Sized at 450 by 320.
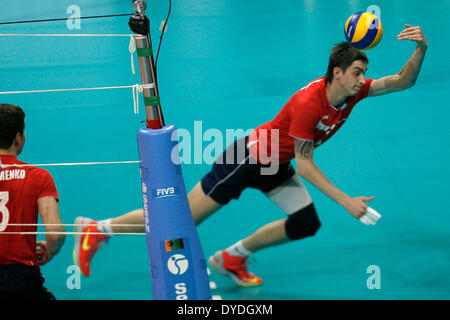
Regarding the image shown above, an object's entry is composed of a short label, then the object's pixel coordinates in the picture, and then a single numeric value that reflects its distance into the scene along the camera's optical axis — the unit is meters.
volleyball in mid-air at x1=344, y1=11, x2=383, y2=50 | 9.21
